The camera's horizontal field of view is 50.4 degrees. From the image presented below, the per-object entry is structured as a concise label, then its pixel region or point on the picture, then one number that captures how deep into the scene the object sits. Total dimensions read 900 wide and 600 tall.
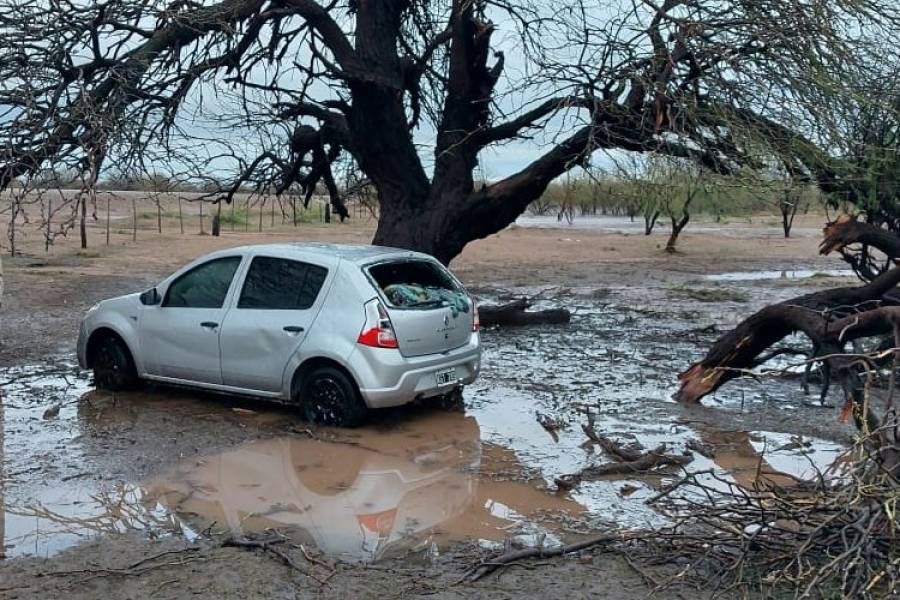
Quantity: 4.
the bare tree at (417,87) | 10.49
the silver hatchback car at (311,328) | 8.36
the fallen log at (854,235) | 9.30
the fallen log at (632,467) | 7.39
